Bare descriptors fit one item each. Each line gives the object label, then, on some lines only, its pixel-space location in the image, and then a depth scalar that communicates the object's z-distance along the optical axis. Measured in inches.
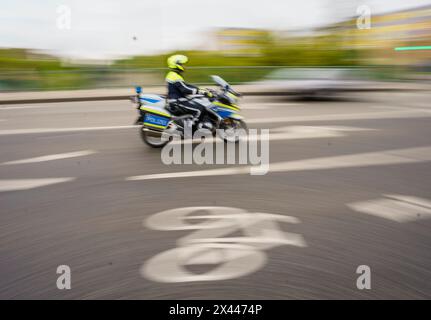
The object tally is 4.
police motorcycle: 338.6
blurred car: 614.2
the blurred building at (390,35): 1217.8
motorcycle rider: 331.6
